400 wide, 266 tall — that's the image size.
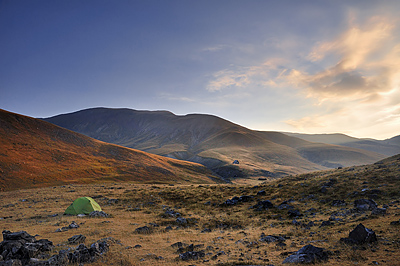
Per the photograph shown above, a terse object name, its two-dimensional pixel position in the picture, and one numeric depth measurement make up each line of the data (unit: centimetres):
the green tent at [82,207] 2695
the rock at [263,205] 2730
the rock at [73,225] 2033
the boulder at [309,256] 1064
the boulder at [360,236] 1216
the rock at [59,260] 1101
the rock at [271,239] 1534
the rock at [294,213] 2263
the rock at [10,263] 1027
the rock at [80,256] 1169
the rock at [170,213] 2633
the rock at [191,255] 1258
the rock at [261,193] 3419
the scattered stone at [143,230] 1941
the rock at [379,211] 1722
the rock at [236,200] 3186
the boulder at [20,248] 1145
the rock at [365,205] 1964
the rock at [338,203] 2309
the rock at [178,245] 1492
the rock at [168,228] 2045
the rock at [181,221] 2294
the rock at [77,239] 1549
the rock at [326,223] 1785
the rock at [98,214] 2606
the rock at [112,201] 3513
